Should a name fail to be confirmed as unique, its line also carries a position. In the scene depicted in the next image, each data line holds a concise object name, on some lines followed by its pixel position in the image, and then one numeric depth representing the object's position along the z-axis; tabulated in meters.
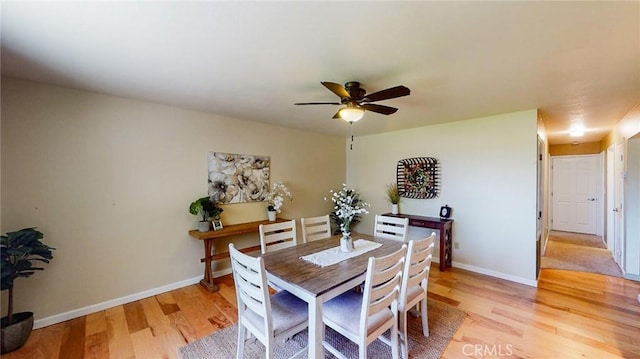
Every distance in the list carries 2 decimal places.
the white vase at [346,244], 2.39
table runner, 2.13
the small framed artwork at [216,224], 3.35
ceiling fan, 2.08
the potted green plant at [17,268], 2.03
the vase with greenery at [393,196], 4.55
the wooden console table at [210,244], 3.14
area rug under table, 2.04
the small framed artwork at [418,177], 4.21
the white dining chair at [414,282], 1.92
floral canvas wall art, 3.57
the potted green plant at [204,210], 3.20
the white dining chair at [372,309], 1.59
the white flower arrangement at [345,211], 2.37
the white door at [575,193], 6.03
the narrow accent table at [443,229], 3.78
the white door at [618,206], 3.78
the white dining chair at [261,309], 1.58
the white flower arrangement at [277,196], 4.04
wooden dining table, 1.56
